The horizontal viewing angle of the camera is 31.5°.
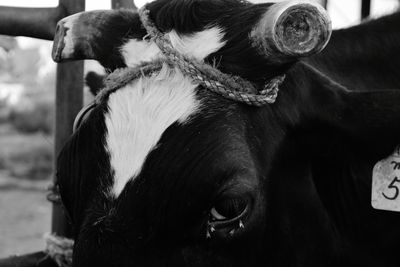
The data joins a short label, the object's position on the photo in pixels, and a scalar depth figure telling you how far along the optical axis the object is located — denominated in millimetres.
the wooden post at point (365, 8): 4352
